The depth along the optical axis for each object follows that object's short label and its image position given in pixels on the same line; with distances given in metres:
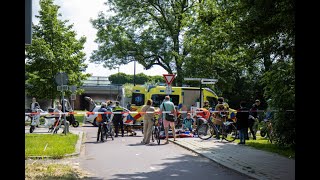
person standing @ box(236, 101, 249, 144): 15.06
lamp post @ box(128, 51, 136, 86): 42.30
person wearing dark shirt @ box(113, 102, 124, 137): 18.74
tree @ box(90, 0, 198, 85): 41.69
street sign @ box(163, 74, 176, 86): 19.74
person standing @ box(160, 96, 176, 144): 16.11
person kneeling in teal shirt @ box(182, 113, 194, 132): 19.58
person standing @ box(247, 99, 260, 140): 17.28
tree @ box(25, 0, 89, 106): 31.06
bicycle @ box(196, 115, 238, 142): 16.52
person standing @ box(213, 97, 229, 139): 17.05
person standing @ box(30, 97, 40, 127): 21.80
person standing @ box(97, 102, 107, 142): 16.58
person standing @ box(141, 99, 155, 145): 16.12
